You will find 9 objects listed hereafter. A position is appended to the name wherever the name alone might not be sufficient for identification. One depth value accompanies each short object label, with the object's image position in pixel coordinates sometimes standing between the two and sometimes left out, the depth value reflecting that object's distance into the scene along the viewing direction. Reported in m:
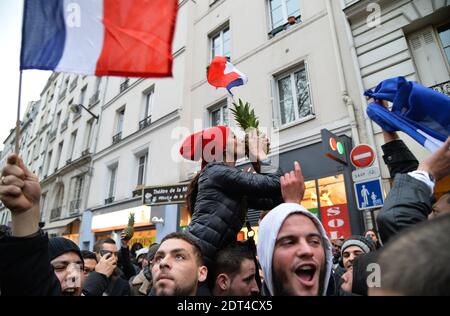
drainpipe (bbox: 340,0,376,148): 6.33
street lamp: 16.21
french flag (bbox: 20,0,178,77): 1.94
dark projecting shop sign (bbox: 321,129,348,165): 6.11
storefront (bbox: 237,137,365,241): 6.43
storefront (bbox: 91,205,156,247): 11.28
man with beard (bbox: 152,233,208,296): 1.84
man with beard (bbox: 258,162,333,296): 1.50
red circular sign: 5.68
